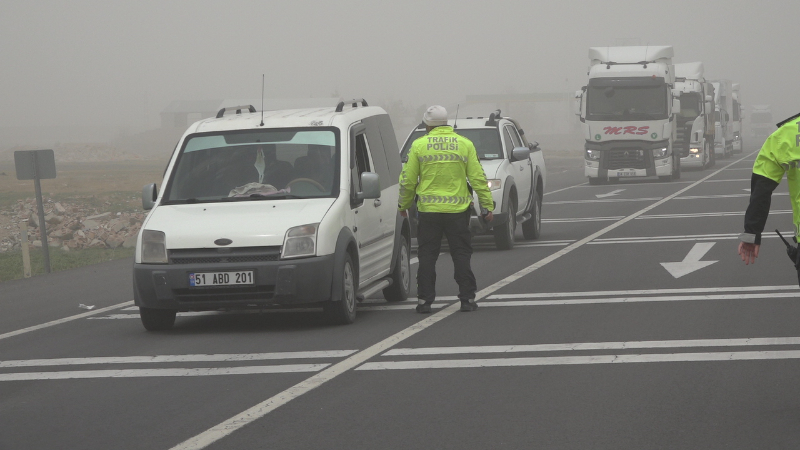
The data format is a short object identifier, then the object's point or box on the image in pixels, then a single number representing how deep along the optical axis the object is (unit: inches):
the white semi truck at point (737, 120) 2632.9
